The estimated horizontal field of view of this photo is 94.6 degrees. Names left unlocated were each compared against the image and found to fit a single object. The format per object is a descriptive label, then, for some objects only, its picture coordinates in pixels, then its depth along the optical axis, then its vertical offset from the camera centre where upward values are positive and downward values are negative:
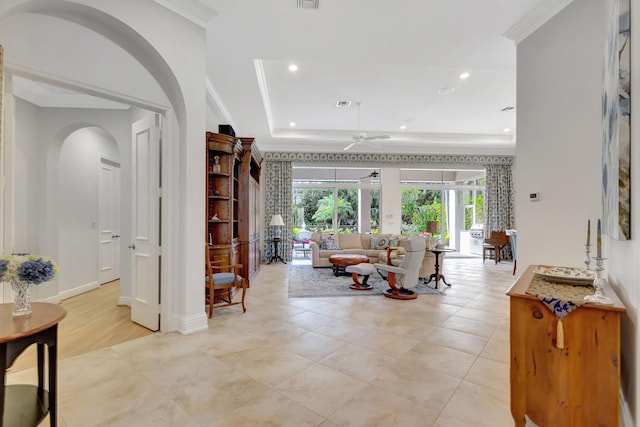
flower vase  1.53 -0.44
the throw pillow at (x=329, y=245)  7.44 -0.81
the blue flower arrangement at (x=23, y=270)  1.50 -0.29
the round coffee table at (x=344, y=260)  6.19 -0.99
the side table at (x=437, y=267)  5.29 -0.99
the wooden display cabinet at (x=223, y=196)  4.25 +0.24
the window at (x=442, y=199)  9.32 +0.45
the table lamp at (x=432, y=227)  6.43 -0.31
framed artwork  1.36 +0.43
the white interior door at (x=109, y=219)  5.21 -0.11
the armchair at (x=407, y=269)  4.38 -0.85
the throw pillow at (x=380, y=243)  7.54 -0.77
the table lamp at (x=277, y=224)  7.71 -0.29
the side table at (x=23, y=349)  1.33 -0.67
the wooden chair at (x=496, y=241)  8.05 -0.78
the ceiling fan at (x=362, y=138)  5.97 +1.56
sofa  7.23 -0.82
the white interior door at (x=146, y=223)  3.19 -0.11
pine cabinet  1.33 -0.73
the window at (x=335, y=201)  8.93 +0.36
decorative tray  1.72 -0.39
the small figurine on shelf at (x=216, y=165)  4.34 +0.71
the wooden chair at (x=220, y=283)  3.61 -0.88
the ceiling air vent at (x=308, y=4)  2.83 +2.03
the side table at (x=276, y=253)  7.98 -1.10
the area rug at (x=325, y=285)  4.80 -1.32
